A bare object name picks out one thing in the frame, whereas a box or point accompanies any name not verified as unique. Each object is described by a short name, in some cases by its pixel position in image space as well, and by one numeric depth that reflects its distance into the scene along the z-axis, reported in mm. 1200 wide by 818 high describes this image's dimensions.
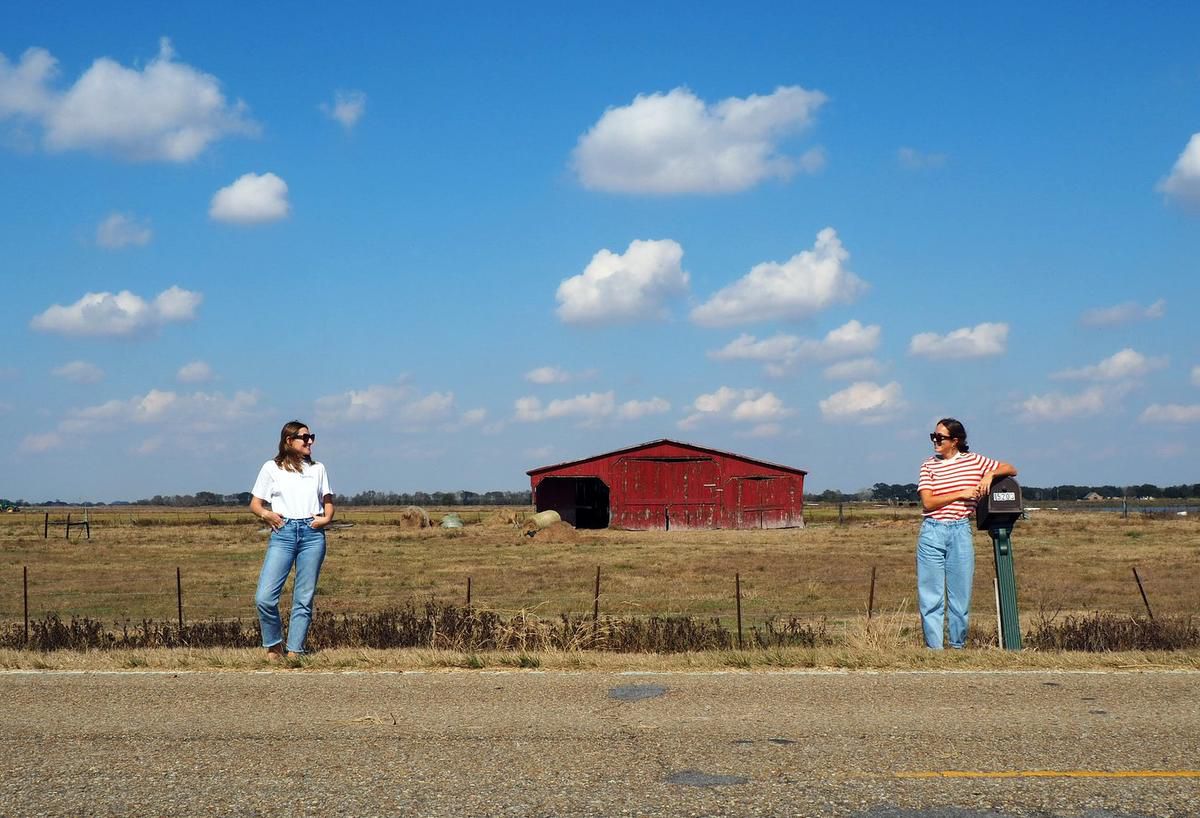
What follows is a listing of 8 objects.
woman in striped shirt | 8281
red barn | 47938
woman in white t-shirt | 8047
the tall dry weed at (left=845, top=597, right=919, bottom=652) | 8114
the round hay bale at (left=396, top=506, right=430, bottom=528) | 51281
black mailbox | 8133
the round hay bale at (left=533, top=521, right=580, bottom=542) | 41188
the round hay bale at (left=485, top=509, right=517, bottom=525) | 51325
